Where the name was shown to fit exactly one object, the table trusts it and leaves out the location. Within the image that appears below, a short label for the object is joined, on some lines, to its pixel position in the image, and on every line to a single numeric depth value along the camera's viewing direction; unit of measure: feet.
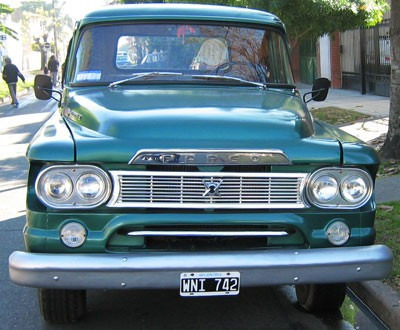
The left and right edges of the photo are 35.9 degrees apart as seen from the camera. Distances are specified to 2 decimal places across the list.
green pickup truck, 10.91
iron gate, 59.77
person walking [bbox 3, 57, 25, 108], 71.05
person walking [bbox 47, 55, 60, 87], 102.20
